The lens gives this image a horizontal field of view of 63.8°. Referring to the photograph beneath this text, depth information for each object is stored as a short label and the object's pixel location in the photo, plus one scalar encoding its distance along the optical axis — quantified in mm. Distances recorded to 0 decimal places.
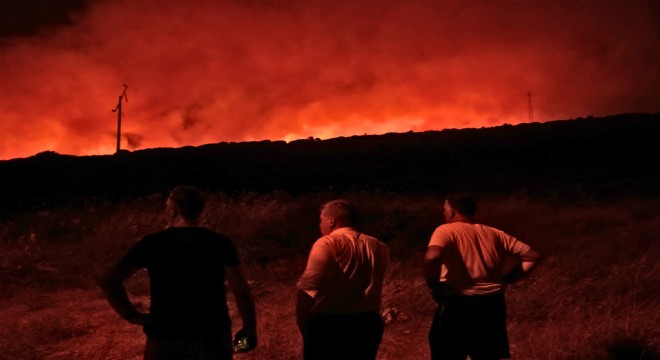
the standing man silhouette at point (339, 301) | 2953
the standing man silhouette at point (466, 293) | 3455
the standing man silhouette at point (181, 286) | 2586
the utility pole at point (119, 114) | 40709
